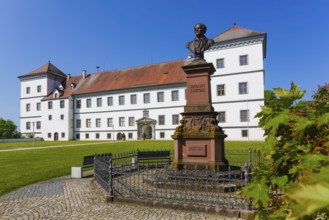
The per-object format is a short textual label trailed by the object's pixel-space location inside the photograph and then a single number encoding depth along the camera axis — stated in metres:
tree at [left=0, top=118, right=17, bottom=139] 56.47
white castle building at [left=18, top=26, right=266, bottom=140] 34.75
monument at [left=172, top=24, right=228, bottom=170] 8.88
